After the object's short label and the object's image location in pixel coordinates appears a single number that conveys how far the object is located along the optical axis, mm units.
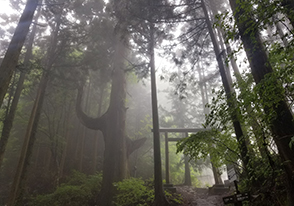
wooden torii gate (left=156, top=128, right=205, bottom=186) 9898
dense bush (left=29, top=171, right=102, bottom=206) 8516
